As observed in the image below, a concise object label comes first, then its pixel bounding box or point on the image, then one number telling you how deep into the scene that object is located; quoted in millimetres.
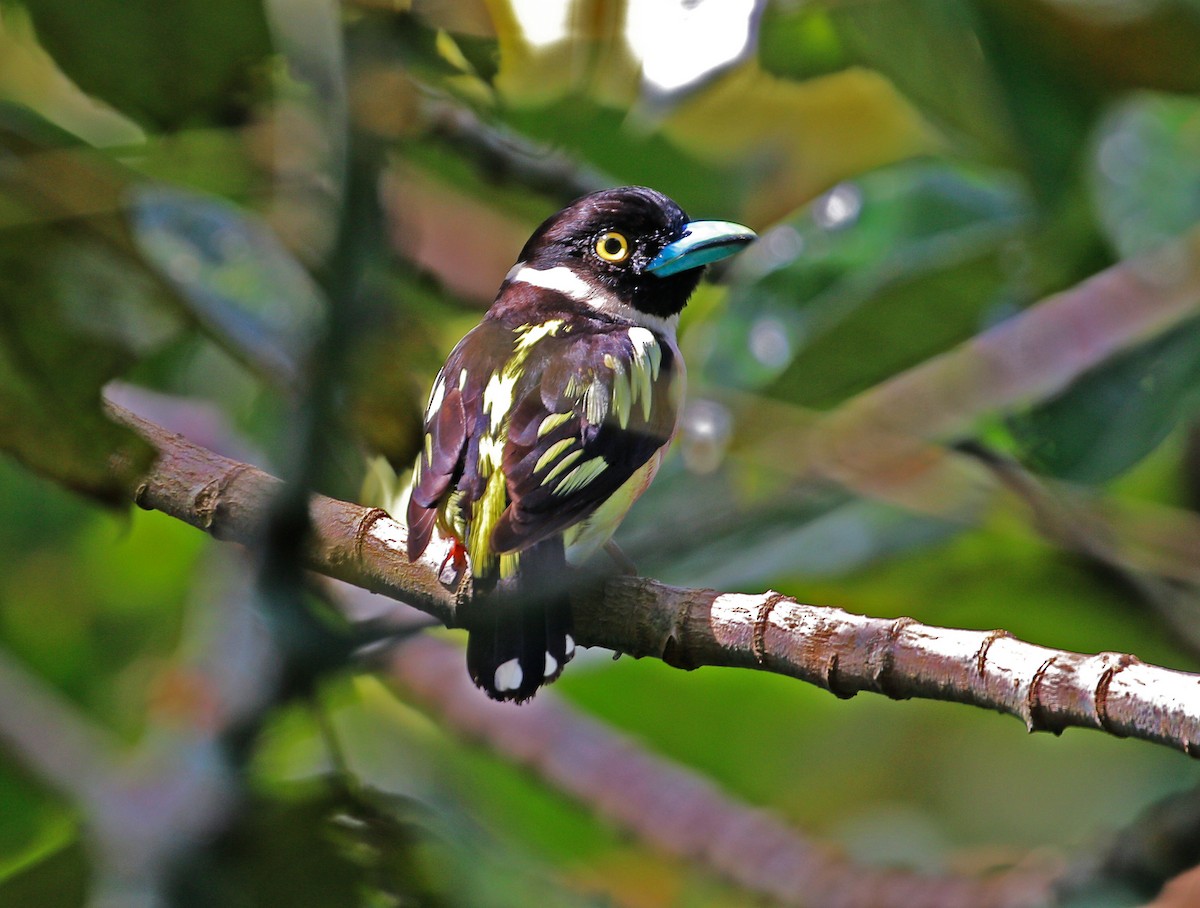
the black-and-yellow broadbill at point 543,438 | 3234
